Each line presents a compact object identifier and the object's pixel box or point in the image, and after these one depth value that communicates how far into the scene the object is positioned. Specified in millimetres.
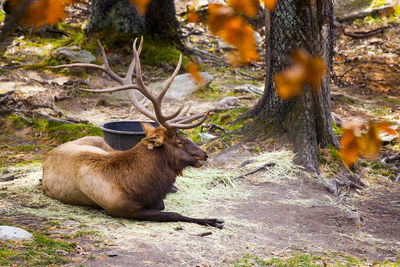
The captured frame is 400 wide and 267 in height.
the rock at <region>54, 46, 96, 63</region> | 26078
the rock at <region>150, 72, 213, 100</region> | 23562
